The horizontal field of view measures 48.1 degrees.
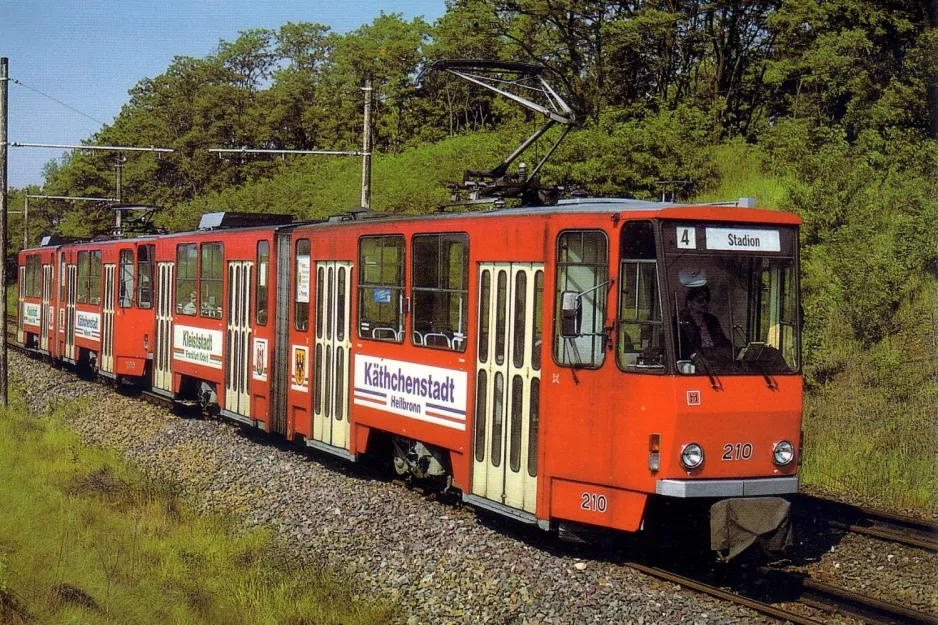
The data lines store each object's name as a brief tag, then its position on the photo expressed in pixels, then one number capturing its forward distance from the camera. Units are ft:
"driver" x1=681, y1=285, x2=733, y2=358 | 26.91
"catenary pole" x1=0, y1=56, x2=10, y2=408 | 62.34
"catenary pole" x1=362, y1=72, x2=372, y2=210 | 63.82
